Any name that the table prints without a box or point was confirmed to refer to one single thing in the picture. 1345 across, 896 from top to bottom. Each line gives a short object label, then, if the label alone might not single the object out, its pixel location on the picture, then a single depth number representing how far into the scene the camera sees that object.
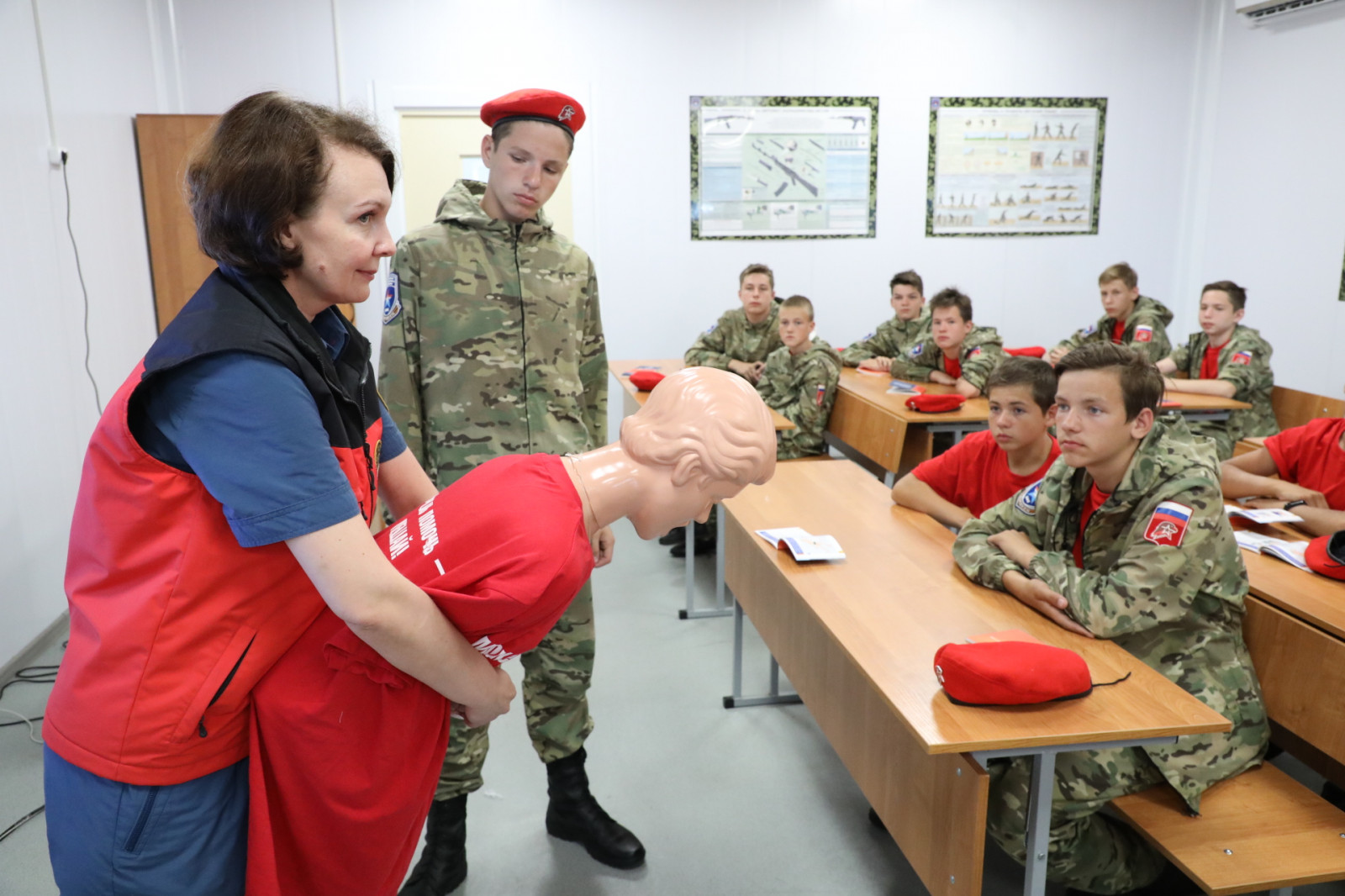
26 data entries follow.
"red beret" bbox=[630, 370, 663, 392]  4.71
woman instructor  0.81
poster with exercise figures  6.41
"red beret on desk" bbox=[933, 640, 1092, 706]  1.49
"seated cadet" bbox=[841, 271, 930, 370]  5.87
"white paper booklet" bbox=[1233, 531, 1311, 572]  2.24
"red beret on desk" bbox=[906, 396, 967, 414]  4.17
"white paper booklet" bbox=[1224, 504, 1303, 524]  2.55
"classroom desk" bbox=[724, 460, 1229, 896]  1.47
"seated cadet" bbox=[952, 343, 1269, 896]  1.75
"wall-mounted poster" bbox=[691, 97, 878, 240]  6.16
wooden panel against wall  4.68
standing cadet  1.90
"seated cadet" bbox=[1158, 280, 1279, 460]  4.60
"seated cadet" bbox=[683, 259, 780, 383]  5.30
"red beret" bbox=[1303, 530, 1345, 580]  2.11
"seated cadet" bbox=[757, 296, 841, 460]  4.61
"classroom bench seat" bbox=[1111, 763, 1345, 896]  1.49
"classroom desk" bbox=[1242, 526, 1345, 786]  1.83
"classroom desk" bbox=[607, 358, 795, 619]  3.63
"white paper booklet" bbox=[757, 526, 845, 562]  2.24
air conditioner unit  5.66
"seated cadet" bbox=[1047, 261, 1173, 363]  5.59
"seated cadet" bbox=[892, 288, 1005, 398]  4.87
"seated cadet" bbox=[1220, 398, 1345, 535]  2.87
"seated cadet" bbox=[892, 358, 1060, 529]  2.63
